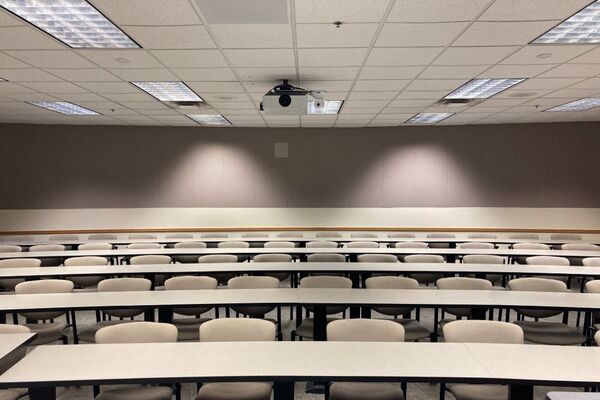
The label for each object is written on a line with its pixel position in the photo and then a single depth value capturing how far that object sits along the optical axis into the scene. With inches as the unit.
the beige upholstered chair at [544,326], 130.0
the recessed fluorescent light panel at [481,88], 199.8
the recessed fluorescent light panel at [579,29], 121.6
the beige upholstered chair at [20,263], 195.9
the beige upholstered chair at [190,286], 144.5
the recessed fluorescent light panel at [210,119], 296.2
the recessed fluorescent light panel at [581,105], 248.5
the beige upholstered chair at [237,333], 96.3
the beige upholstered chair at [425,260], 204.8
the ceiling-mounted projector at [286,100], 186.4
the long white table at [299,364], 75.4
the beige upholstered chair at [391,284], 151.9
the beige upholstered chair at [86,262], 185.2
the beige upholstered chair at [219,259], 205.0
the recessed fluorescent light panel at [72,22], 115.8
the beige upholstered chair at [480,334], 98.0
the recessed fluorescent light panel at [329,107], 245.5
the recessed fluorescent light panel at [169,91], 206.1
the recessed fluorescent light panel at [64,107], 253.5
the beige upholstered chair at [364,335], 94.0
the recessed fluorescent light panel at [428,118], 292.2
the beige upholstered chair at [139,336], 96.4
